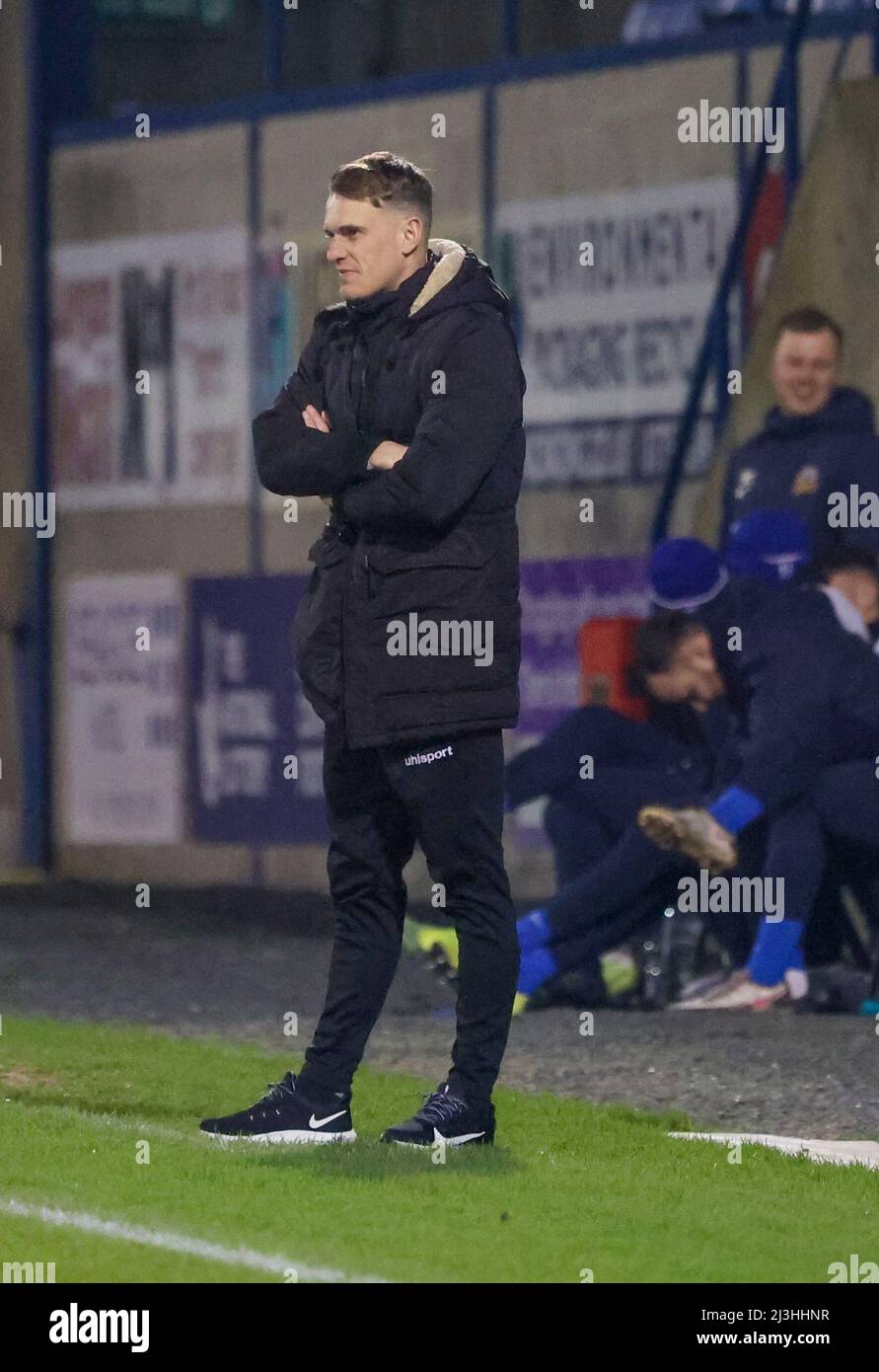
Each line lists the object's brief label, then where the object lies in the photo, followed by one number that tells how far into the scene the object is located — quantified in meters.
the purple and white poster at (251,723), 15.85
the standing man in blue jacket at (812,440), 11.52
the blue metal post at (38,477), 17.12
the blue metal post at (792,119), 12.87
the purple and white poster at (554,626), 14.49
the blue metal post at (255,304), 16.16
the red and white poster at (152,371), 16.36
